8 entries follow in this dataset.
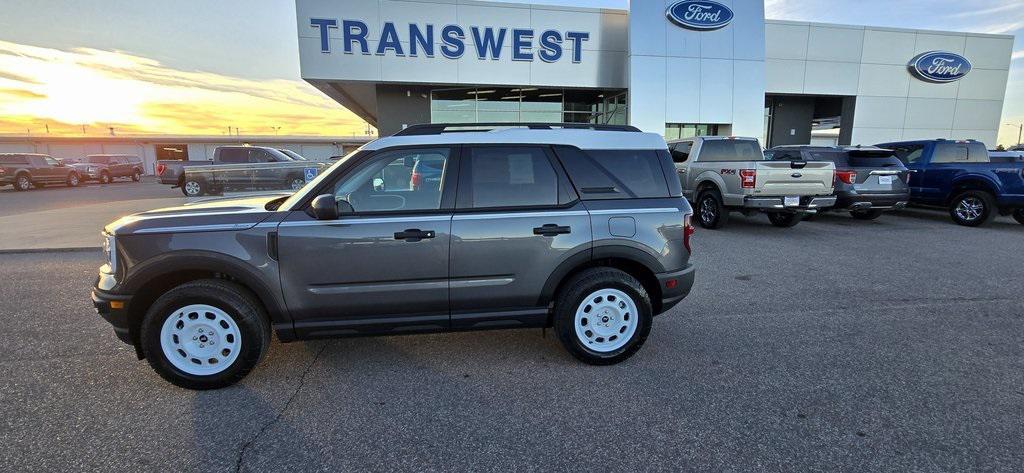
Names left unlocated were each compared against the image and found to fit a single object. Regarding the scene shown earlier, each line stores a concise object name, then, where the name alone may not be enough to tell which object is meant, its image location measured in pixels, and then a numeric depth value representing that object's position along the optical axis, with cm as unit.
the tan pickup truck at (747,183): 854
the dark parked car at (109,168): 2648
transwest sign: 1664
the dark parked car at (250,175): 1300
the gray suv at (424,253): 309
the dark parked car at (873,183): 960
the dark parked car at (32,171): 2138
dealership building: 1702
